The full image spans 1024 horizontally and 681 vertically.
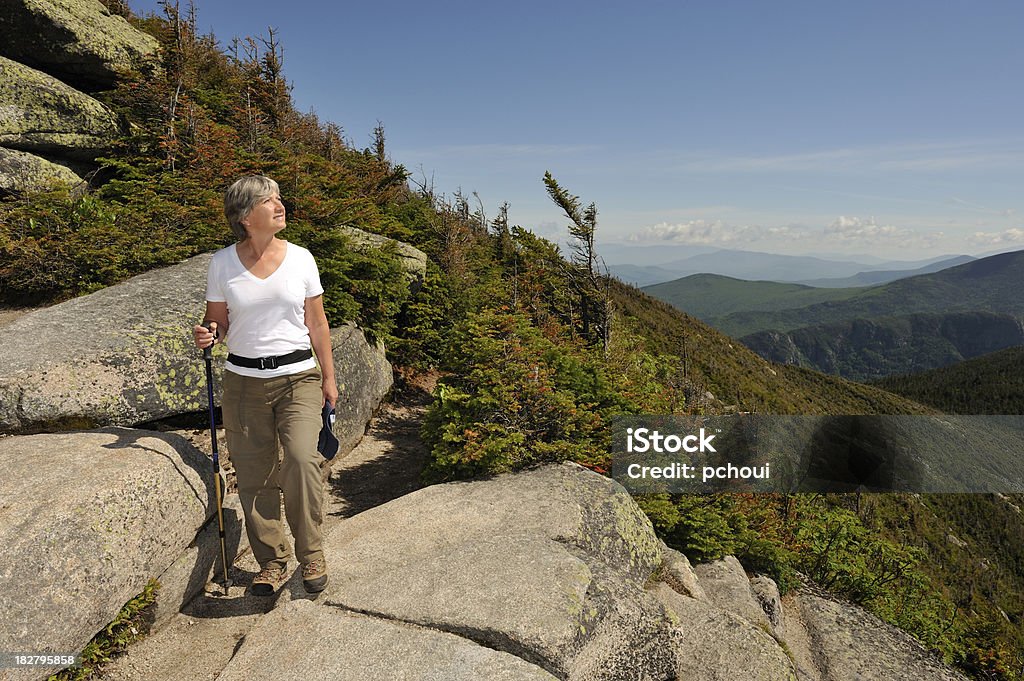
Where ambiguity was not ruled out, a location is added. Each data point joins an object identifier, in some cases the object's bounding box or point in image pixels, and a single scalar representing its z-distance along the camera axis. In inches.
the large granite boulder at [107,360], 188.9
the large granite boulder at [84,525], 133.7
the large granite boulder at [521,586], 150.5
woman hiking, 152.3
